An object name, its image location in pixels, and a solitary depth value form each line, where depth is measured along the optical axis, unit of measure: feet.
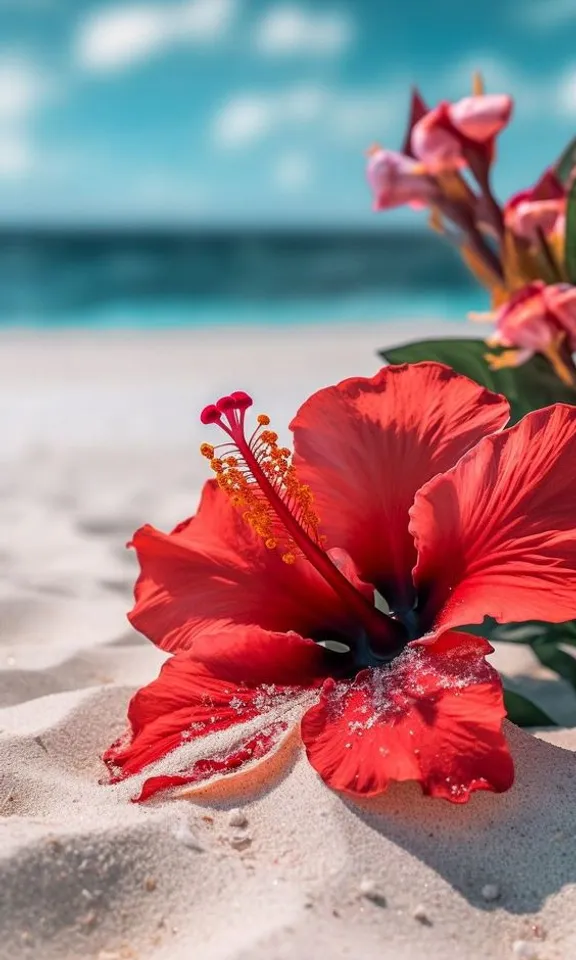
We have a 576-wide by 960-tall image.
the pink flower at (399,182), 3.33
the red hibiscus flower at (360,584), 2.17
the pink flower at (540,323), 2.86
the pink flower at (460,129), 3.20
